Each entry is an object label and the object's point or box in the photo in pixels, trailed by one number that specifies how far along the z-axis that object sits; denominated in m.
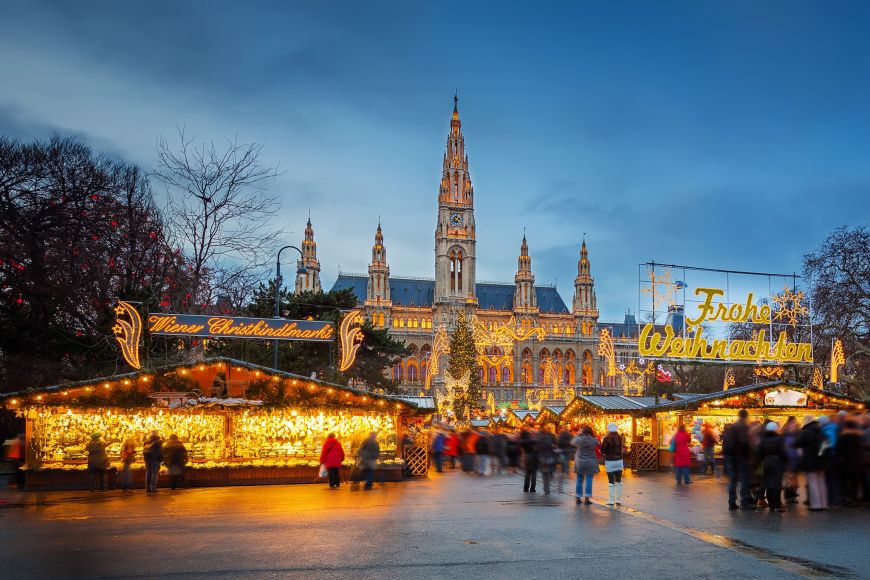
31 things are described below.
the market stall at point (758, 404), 24.42
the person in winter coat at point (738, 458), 13.34
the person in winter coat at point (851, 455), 13.52
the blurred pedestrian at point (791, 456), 13.97
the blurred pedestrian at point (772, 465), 13.38
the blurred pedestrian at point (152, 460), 18.22
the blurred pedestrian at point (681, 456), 19.19
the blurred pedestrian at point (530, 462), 17.45
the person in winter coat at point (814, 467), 13.33
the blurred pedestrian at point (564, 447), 20.27
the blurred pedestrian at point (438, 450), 25.39
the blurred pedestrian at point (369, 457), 18.44
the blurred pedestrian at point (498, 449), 24.43
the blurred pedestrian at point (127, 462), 18.61
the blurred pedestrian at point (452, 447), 27.55
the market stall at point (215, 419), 19.45
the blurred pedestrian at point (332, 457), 18.95
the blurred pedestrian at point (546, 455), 16.94
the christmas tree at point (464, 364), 82.19
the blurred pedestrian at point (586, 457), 14.87
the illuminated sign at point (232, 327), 20.12
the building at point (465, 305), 105.69
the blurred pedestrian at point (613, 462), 14.25
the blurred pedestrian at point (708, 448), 19.77
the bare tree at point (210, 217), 25.62
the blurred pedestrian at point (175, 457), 18.73
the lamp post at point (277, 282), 23.03
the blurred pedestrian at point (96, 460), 18.36
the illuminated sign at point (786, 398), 24.44
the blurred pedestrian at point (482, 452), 23.48
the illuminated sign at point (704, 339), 27.56
